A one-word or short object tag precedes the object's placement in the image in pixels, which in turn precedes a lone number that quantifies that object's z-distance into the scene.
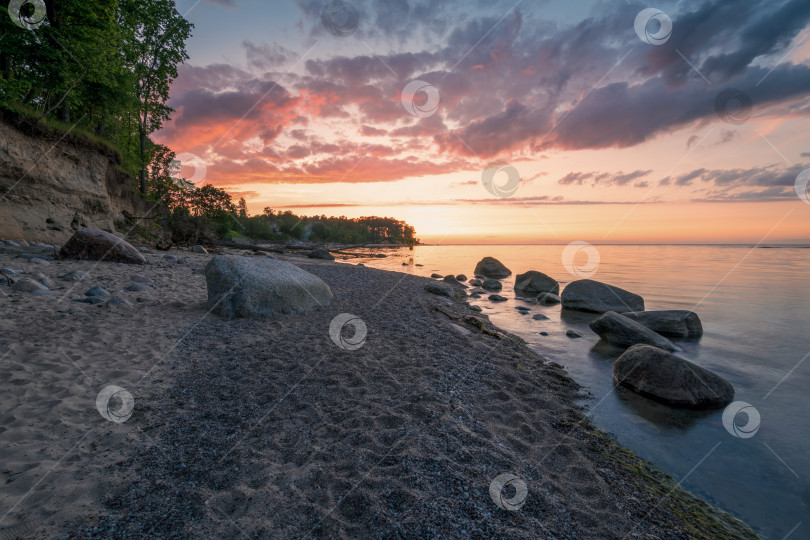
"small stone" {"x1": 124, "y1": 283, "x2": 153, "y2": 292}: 9.24
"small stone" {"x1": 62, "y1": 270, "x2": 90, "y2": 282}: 9.20
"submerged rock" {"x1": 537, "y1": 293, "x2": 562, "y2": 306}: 14.73
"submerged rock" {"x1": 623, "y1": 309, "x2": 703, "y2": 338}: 9.70
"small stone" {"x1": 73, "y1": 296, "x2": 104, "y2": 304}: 7.69
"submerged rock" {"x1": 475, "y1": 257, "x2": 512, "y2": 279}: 24.89
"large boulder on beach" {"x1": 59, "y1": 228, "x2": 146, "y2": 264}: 11.43
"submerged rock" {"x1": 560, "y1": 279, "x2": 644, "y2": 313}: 12.71
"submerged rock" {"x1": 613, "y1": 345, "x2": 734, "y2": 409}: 5.56
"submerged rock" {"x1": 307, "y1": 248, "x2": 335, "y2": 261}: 31.06
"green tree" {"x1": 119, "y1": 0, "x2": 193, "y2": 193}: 21.97
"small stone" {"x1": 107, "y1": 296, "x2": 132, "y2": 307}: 7.80
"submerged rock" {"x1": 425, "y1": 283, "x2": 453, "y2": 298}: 14.40
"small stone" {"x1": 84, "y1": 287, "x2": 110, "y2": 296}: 8.10
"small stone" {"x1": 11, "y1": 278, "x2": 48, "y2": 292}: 7.76
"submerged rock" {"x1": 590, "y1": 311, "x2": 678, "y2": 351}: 8.55
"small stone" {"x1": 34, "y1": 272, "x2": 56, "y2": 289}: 8.32
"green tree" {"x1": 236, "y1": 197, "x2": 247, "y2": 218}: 89.18
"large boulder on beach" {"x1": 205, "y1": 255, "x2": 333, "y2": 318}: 8.12
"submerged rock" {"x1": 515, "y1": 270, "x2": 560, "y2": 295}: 17.12
